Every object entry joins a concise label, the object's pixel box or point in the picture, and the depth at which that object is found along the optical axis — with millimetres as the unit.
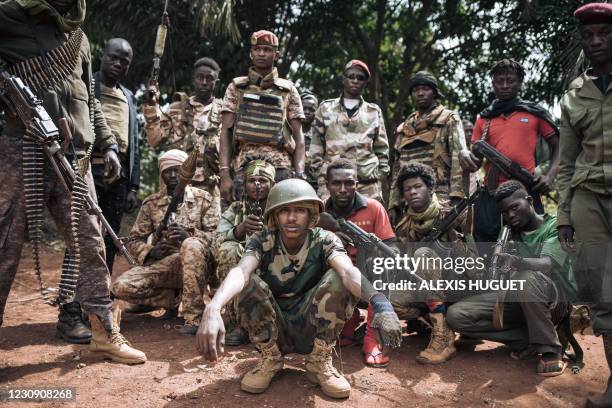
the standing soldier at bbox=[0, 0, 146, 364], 3457
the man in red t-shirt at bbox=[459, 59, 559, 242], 5078
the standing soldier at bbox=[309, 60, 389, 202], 5730
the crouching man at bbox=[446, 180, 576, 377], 4062
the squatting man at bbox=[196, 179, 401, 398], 3443
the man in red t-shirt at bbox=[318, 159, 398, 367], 4594
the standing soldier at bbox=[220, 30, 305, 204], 4984
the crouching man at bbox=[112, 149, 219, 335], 4738
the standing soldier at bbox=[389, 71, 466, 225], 5637
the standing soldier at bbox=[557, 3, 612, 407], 3523
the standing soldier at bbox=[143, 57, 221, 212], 6109
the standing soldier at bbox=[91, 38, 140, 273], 5008
